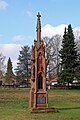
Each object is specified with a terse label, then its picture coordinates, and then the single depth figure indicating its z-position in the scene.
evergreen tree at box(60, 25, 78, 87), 43.58
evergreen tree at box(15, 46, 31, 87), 66.38
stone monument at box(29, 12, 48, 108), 13.71
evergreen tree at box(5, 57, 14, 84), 71.26
